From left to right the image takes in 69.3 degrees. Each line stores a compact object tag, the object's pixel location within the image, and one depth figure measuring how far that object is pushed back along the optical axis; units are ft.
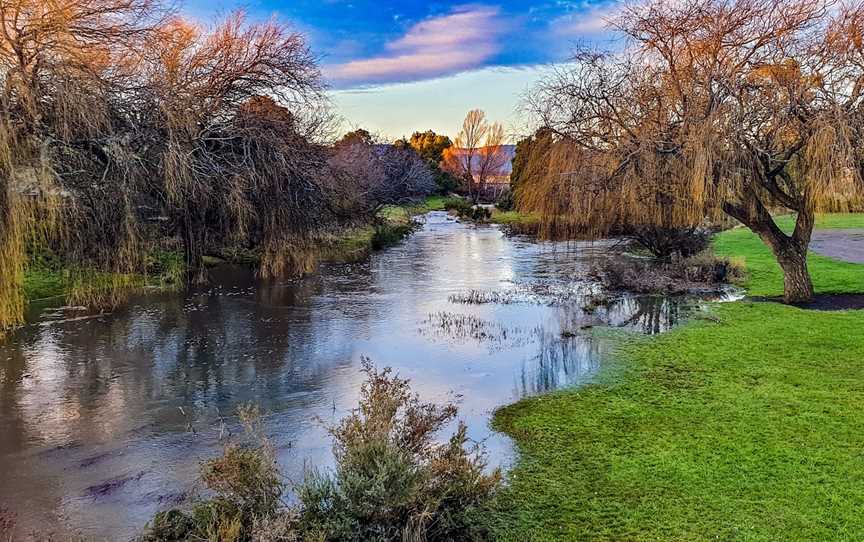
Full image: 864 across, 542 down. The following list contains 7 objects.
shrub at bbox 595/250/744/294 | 50.83
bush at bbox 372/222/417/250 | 88.31
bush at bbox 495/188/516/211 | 148.05
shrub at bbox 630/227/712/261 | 63.36
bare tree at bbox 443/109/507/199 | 225.35
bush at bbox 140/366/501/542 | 13.53
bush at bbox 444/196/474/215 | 159.78
